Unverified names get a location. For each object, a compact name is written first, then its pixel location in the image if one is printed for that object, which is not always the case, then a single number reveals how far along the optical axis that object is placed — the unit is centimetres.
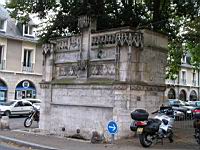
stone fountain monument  1119
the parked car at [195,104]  3374
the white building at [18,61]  3129
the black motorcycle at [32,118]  1711
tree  1366
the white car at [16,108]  2375
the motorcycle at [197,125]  1036
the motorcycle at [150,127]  1000
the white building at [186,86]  5057
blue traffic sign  989
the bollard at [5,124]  1443
